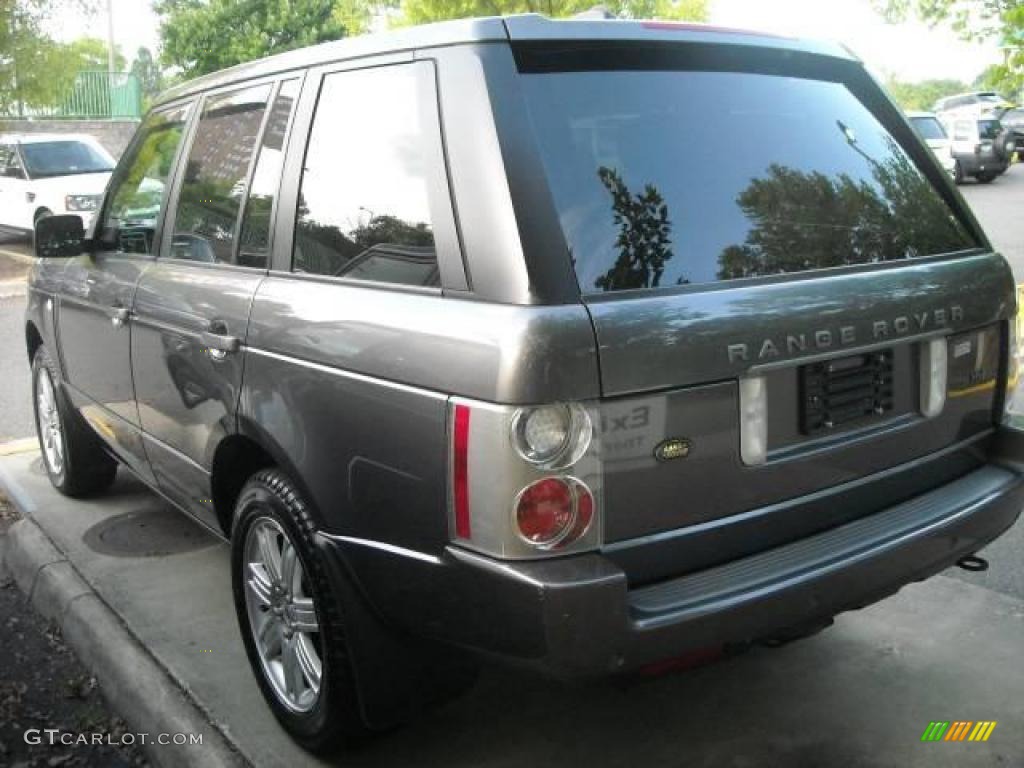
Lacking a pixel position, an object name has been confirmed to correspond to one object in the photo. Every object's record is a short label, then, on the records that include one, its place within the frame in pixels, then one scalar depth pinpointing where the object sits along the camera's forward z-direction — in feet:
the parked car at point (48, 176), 51.90
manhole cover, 14.66
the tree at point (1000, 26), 23.59
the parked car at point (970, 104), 95.16
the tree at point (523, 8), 41.88
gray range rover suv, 7.17
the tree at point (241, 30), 135.33
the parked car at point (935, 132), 80.79
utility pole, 118.21
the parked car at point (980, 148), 84.33
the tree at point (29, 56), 51.34
